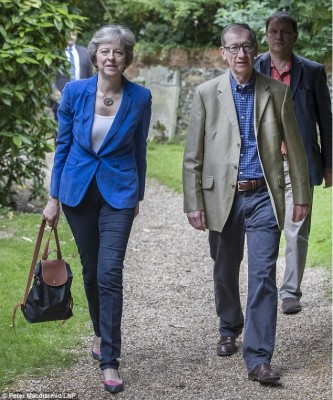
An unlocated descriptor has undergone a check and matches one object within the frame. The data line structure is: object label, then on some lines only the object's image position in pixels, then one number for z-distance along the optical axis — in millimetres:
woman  5941
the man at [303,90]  7465
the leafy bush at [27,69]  10539
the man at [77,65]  13680
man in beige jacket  6184
